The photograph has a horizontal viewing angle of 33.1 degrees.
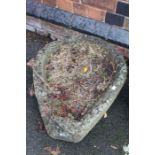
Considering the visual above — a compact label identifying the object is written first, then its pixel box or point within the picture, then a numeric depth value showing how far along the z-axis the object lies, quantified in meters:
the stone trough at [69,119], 1.48
